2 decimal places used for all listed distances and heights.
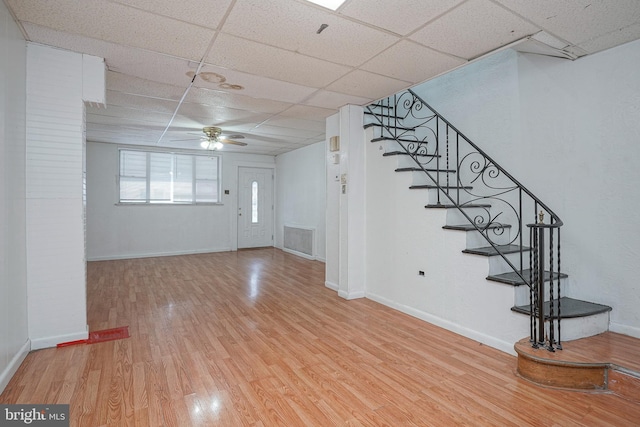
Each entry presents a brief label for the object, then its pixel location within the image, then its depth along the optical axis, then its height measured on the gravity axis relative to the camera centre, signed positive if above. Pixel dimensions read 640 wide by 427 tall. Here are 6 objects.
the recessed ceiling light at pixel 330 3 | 2.15 +1.40
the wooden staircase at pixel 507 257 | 2.25 -0.46
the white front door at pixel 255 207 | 8.88 +0.05
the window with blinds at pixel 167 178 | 7.50 +0.76
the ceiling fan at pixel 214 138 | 5.72 +1.30
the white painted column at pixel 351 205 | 4.49 +0.06
